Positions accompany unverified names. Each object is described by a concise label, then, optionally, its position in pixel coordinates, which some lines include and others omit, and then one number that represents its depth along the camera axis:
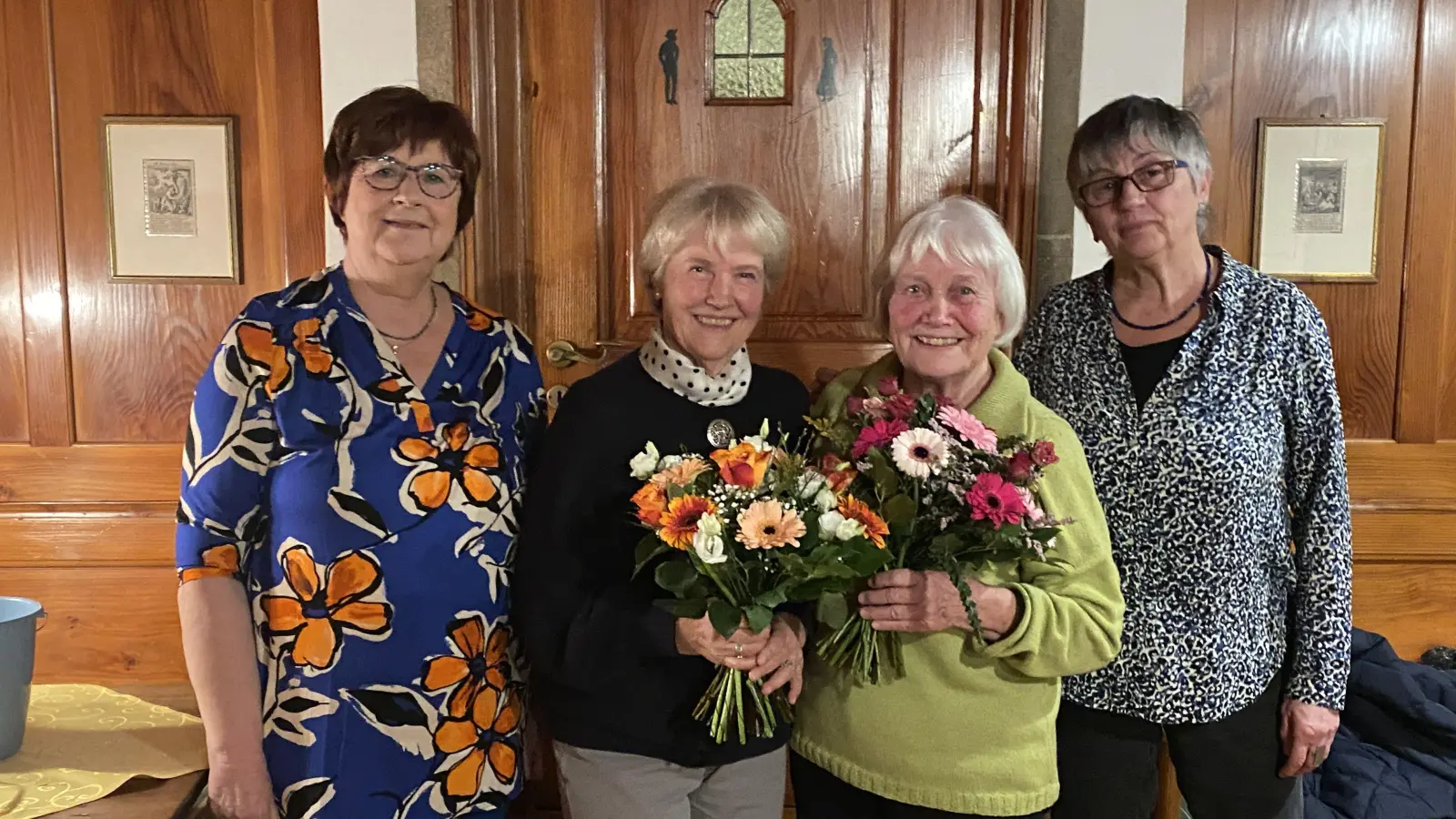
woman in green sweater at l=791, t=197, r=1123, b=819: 1.29
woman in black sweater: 1.31
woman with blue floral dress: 1.26
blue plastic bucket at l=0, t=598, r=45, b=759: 1.29
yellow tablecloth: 1.24
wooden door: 2.13
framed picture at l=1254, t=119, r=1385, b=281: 2.15
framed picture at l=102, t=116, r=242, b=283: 2.18
